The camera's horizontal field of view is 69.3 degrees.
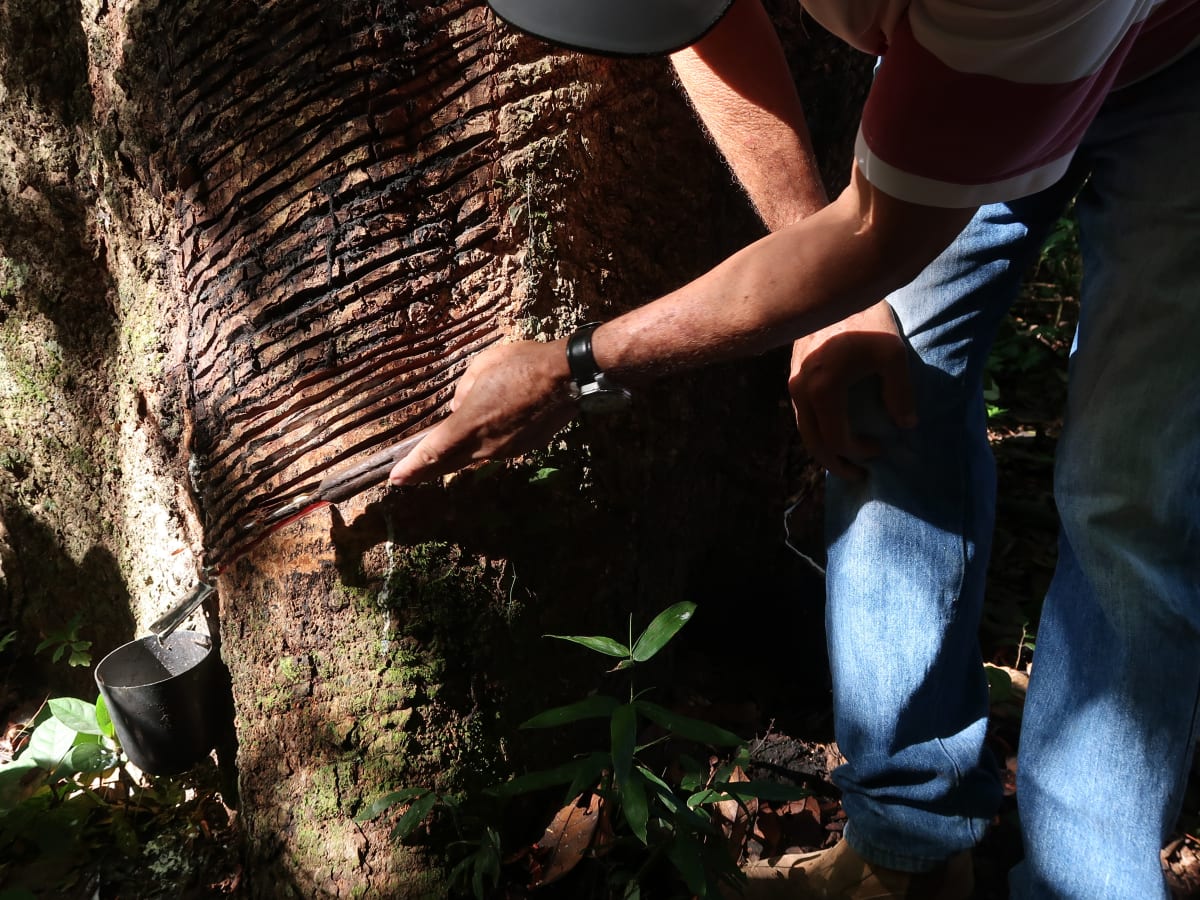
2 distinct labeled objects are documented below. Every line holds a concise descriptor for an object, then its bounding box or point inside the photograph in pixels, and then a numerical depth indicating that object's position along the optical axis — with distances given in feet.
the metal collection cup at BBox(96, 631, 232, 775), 6.89
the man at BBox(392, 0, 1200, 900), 3.66
